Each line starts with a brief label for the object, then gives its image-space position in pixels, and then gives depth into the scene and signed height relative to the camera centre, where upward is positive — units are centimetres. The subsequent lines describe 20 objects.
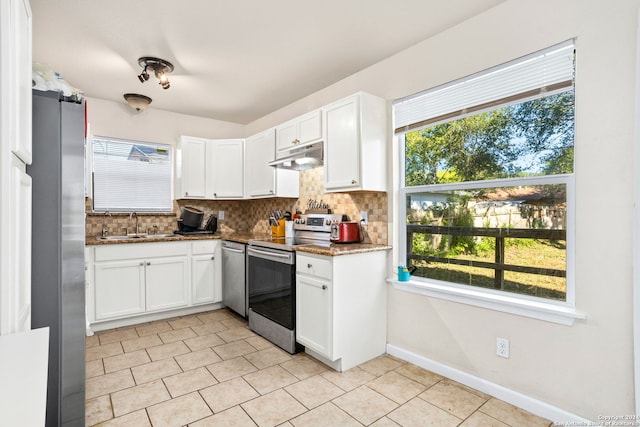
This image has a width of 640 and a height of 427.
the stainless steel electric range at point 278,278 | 284 -59
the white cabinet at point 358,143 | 271 +59
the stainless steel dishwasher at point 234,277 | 363 -72
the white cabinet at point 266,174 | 385 +47
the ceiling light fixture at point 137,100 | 371 +127
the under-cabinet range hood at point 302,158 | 317 +56
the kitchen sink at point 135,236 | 379 -27
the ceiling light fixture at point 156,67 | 286 +128
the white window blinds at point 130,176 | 395 +46
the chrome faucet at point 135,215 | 408 -3
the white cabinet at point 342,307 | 248 -73
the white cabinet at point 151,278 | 334 -70
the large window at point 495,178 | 199 +24
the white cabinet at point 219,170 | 434 +57
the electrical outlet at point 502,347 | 211 -85
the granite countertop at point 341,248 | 249 -28
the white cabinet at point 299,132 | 312 +81
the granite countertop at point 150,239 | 335 -28
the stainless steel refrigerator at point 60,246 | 158 -16
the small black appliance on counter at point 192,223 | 418 -12
